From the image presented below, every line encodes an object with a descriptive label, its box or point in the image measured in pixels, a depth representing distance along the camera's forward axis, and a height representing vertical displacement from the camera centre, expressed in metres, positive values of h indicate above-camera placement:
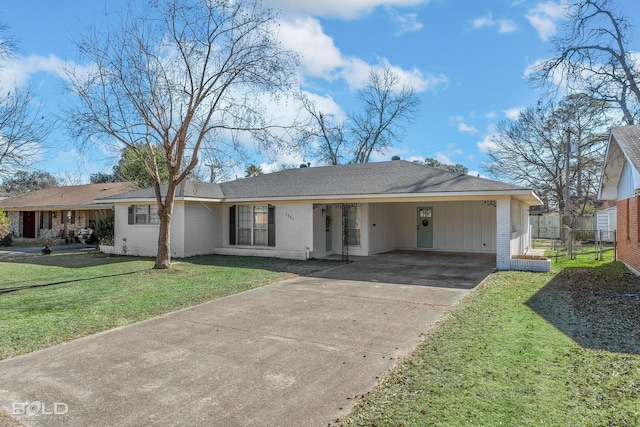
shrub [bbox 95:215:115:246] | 18.14 -0.59
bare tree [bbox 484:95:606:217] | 23.64 +4.39
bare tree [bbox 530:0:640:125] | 16.52 +7.09
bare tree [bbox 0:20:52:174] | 12.95 +3.12
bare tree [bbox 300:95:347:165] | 32.87 +6.39
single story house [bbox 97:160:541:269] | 14.70 +0.01
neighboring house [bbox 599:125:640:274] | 9.23 +0.93
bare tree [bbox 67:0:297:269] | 11.61 +3.84
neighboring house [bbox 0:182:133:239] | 23.62 +0.53
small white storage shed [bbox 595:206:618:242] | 24.19 -0.34
